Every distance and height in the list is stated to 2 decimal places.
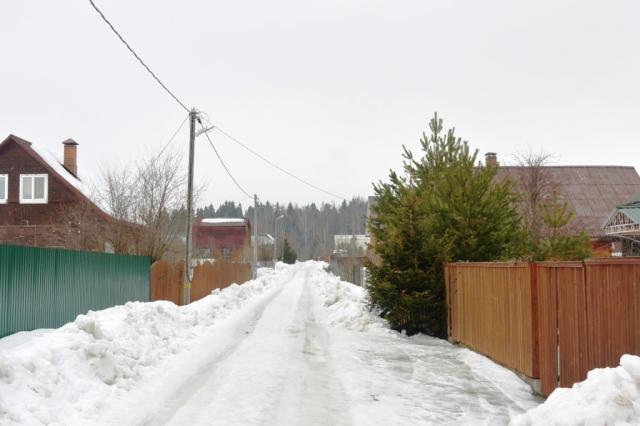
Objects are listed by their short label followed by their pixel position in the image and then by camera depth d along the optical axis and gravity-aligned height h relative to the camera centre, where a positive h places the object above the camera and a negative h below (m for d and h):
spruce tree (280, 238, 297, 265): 100.50 -1.35
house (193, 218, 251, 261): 81.41 +1.96
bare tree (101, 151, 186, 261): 21.52 +1.38
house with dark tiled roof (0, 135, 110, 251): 30.16 +2.90
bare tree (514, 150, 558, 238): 26.63 +3.47
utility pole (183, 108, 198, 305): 19.19 +1.35
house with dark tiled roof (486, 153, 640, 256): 42.31 +4.38
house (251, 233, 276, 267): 76.42 -1.23
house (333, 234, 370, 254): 79.30 +0.81
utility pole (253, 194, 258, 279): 45.00 +0.12
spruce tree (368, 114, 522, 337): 13.41 +0.14
